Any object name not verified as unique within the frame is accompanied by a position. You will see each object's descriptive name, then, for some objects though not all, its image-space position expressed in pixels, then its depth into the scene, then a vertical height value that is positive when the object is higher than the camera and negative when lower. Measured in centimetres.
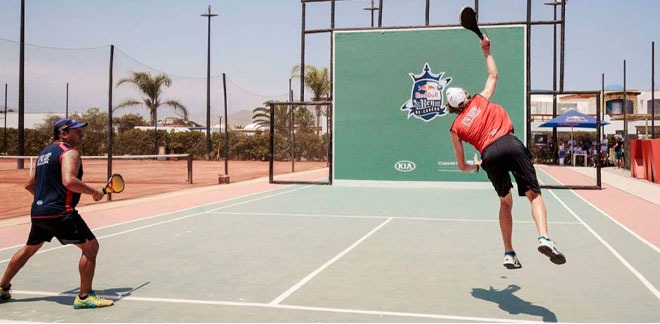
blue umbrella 3444 +207
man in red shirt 618 +11
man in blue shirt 596 -41
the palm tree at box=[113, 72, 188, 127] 6028 +619
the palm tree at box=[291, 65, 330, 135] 5541 +640
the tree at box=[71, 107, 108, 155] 4375 +105
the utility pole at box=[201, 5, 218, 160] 4522 +461
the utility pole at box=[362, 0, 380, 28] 2794 +653
